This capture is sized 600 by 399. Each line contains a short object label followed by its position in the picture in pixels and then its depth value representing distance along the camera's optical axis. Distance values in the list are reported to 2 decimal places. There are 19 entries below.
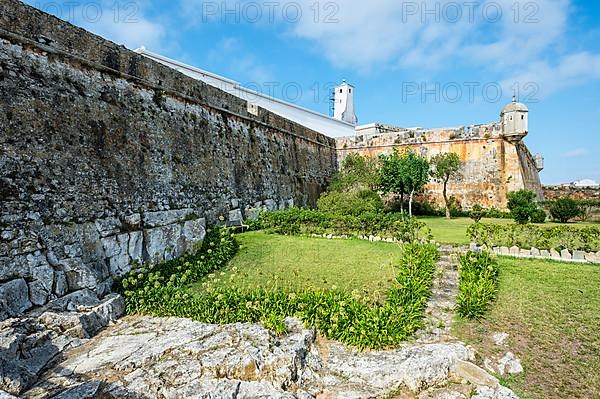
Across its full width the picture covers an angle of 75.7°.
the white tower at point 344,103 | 31.59
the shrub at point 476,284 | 5.60
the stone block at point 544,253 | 8.58
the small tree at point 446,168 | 18.52
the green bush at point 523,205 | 13.30
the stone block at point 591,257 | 8.13
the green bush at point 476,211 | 13.97
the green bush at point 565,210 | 15.59
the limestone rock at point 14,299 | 4.90
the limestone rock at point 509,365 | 4.33
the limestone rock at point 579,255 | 8.23
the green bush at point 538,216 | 14.58
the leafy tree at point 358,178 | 17.97
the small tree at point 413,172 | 17.19
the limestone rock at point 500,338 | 4.86
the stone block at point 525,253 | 8.75
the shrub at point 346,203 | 13.28
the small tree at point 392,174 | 17.61
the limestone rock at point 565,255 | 8.37
